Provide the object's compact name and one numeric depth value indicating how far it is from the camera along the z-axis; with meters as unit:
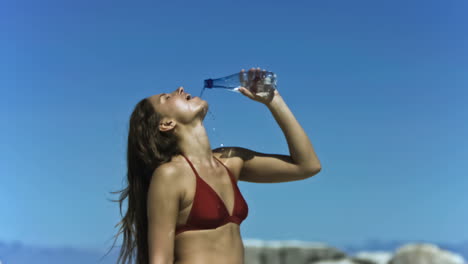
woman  3.56
